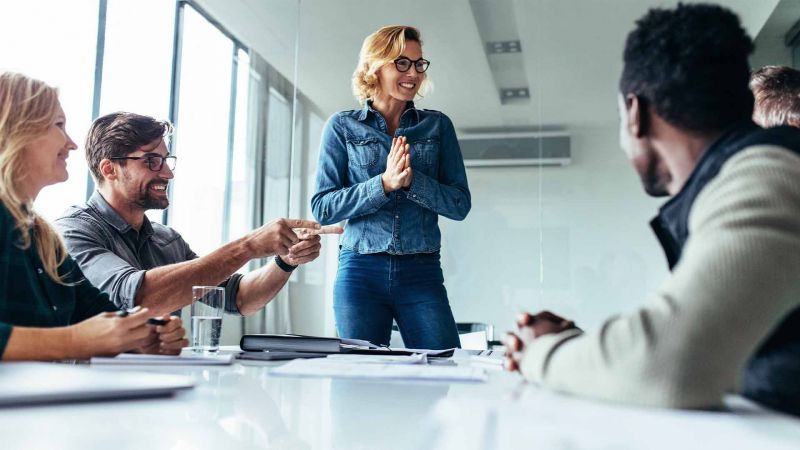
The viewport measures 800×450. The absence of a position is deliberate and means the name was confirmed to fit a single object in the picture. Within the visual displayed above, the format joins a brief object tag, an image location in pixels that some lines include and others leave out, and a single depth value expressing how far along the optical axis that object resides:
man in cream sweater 0.65
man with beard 2.03
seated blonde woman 1.26
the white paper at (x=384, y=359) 1.25
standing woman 2.37
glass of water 1.45
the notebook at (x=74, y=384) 0.68
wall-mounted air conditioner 4.83
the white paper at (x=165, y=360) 1.15
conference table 0.54
